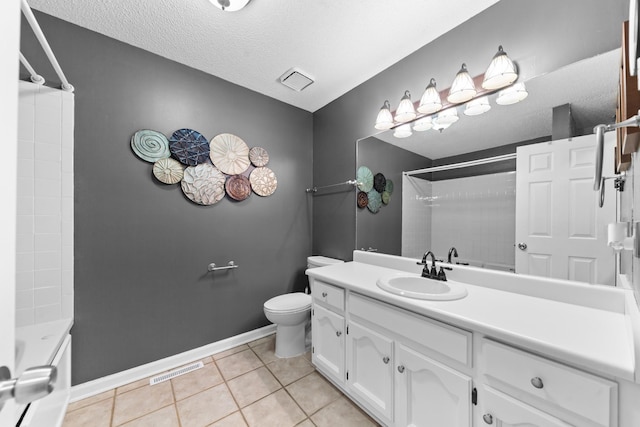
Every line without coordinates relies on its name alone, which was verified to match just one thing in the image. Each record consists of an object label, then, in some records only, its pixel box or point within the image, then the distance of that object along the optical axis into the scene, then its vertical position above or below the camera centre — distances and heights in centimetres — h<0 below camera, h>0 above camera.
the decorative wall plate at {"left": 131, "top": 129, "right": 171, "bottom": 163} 171 +49
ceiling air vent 198 +115
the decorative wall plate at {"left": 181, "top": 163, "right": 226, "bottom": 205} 191 +23
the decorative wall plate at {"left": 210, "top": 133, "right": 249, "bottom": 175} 204 +51
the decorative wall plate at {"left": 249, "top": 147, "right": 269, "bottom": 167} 223 +53
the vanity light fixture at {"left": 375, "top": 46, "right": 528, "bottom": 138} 129 +71
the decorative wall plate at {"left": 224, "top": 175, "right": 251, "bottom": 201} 210 +22
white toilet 190 -89
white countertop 69 -40
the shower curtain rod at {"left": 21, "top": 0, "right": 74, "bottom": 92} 98 +77
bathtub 101 -69
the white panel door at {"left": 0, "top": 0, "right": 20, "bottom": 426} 38 +5
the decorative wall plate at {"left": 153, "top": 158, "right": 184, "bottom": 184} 179 +31
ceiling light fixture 135 +119
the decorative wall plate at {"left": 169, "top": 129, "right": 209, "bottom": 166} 185 +51
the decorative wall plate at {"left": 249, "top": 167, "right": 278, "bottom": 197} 224 +29
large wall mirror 108 +25
